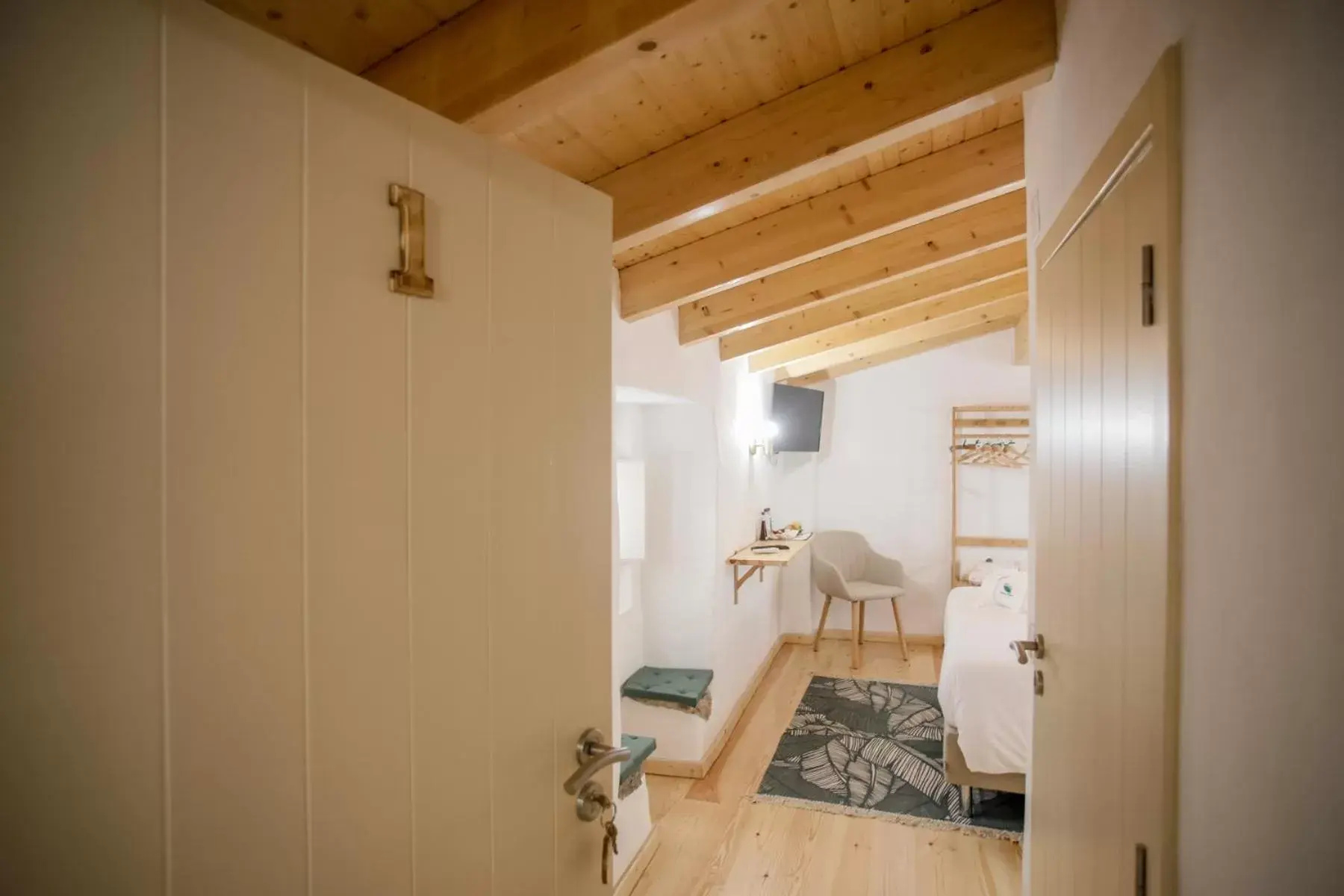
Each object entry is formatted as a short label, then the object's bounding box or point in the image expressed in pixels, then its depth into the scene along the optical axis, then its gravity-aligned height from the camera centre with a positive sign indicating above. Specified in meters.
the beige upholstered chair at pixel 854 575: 5.34 -1.03
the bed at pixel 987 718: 3.01 -1.18
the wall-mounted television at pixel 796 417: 5.57 +0.23
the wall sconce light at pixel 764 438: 5.17 +0.07
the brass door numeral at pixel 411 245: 0.91 +0.26
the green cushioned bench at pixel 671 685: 3.48 -1.22
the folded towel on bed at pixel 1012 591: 4.14 -0.87
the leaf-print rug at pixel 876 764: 3.21 -1.66
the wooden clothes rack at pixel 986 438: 5.73 +0.08
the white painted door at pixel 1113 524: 0.90 -0.12
